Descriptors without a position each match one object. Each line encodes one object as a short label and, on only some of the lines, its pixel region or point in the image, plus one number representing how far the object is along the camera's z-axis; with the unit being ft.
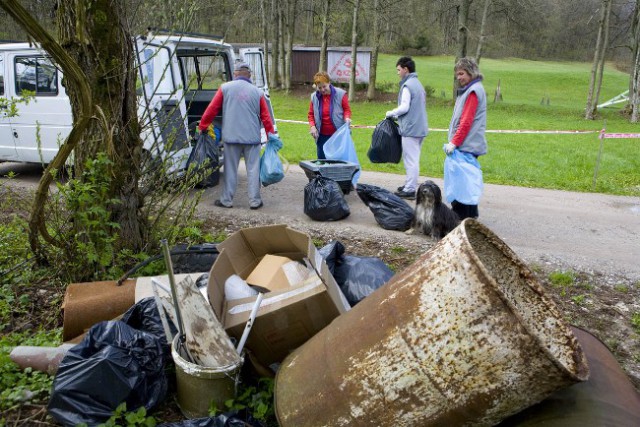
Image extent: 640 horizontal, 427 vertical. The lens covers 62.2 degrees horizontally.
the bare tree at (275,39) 84.99
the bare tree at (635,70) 75.46
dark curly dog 17.79
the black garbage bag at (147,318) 9.75
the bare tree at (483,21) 85.10
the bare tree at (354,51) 77.05
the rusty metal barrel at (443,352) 5.97
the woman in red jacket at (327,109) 23.68
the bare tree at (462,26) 81.35
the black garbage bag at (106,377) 8.10
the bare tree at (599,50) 76.74
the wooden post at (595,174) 28.90
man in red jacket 20.85
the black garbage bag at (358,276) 11.39
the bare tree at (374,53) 79.65
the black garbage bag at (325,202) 19.77
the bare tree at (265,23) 82.00
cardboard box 8.80
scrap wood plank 8.36
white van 21.79
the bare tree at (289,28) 89.97
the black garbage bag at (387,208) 18.97
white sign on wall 99.30
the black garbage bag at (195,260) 12.53
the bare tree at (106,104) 12.12
